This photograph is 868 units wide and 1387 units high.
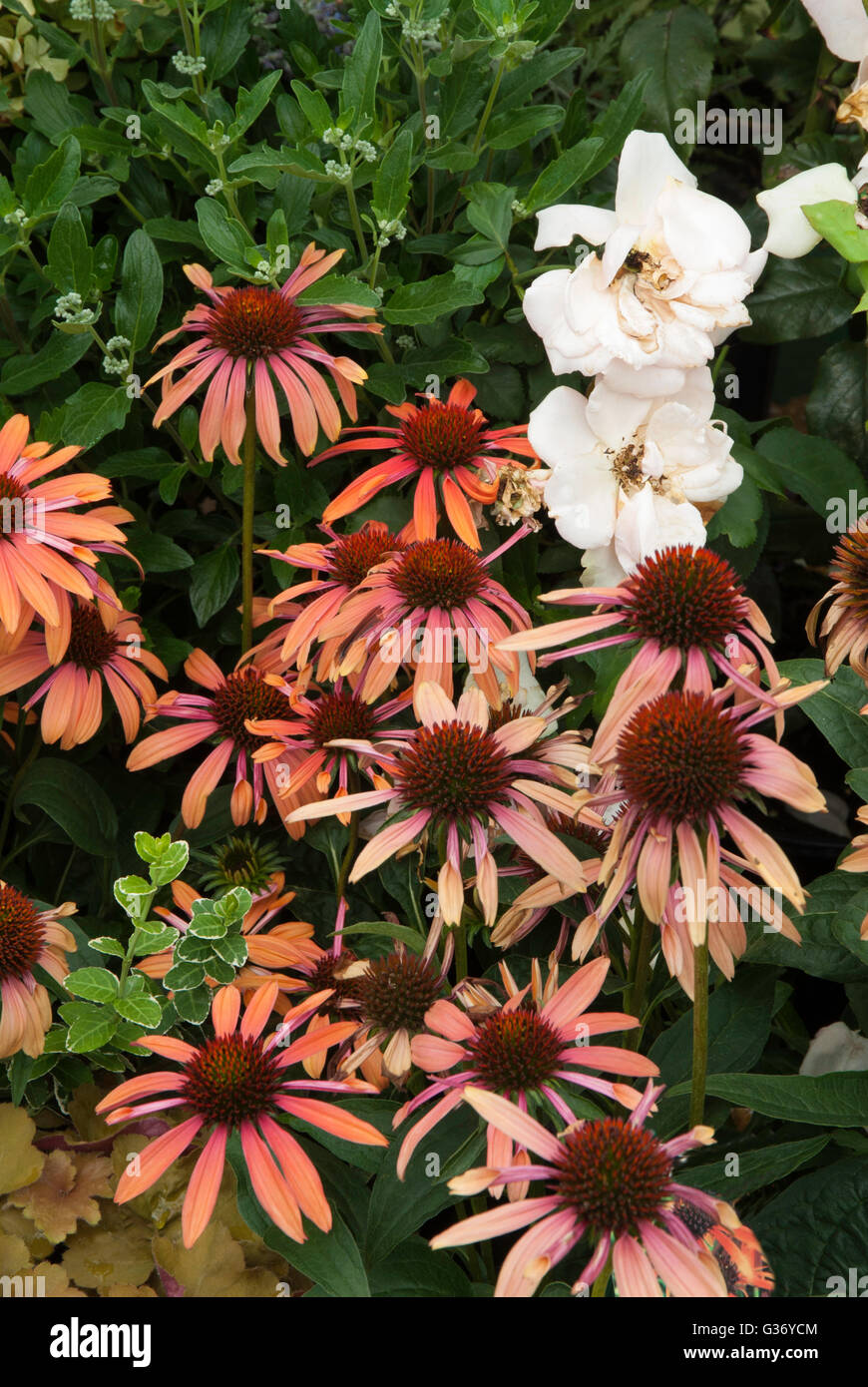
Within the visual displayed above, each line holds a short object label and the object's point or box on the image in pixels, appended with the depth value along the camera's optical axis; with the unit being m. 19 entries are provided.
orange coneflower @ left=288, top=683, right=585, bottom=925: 1.29
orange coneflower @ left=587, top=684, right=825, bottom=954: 1.25
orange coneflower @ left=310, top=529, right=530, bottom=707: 1.35
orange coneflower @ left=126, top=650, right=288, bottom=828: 1.41
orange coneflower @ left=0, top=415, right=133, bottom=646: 1.36
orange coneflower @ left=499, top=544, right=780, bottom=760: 1.27
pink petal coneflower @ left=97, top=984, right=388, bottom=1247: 1.27
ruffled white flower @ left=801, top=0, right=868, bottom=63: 1.43
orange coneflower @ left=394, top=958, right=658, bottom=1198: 1.27
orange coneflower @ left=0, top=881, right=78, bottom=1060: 1.35
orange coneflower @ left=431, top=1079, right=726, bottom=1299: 1.22
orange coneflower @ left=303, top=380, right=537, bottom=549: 1.40
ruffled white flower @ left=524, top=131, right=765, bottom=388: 1.37
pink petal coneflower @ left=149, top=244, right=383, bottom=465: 1.40
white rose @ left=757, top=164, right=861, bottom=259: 1.40
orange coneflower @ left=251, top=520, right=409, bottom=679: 1.39
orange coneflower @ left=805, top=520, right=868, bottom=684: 1.31
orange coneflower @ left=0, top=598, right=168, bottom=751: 1.41
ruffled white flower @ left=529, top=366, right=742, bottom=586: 1.38
